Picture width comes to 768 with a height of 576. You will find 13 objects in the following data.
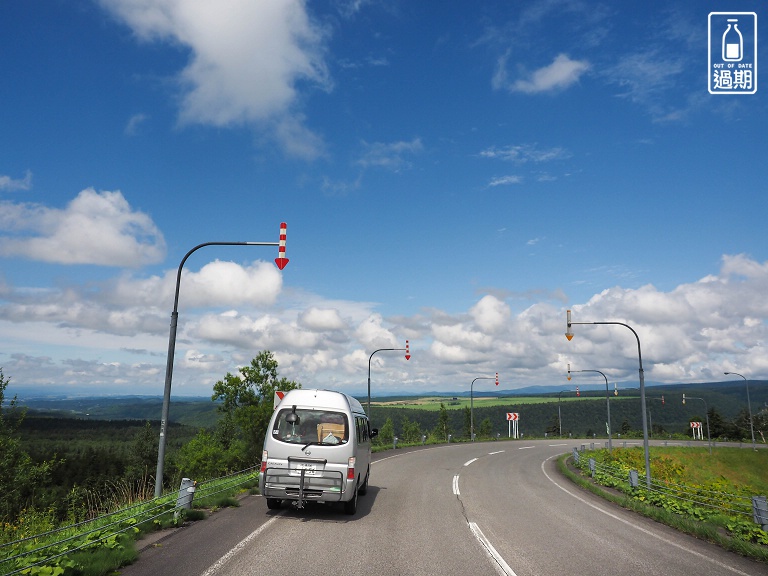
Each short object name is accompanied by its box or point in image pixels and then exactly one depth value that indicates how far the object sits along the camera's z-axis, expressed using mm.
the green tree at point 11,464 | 30905
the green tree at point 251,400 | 46219
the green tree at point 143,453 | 77638
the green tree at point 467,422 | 100000
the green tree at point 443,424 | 93331
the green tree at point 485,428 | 102125
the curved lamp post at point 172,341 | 10812
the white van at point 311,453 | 9664
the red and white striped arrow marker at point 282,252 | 10992
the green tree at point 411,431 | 96788
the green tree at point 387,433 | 95625
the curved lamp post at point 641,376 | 17927
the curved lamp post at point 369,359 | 33375
